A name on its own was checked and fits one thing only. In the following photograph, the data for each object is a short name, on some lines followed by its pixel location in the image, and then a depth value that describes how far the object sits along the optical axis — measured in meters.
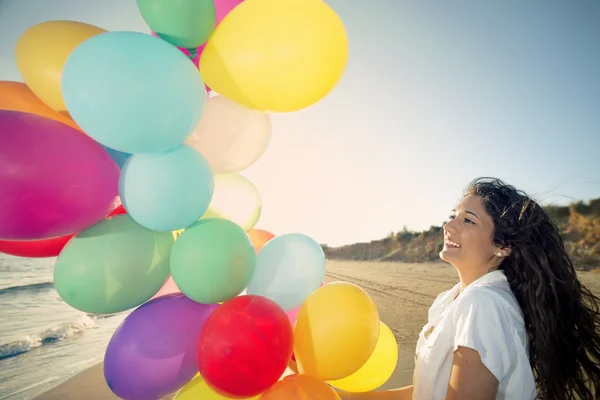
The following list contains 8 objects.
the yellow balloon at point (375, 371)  1.81
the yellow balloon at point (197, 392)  1.47
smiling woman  1.26
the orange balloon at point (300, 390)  1.34
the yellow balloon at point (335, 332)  1.41
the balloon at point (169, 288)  1.80
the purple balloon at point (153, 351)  1.37
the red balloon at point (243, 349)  1.24
